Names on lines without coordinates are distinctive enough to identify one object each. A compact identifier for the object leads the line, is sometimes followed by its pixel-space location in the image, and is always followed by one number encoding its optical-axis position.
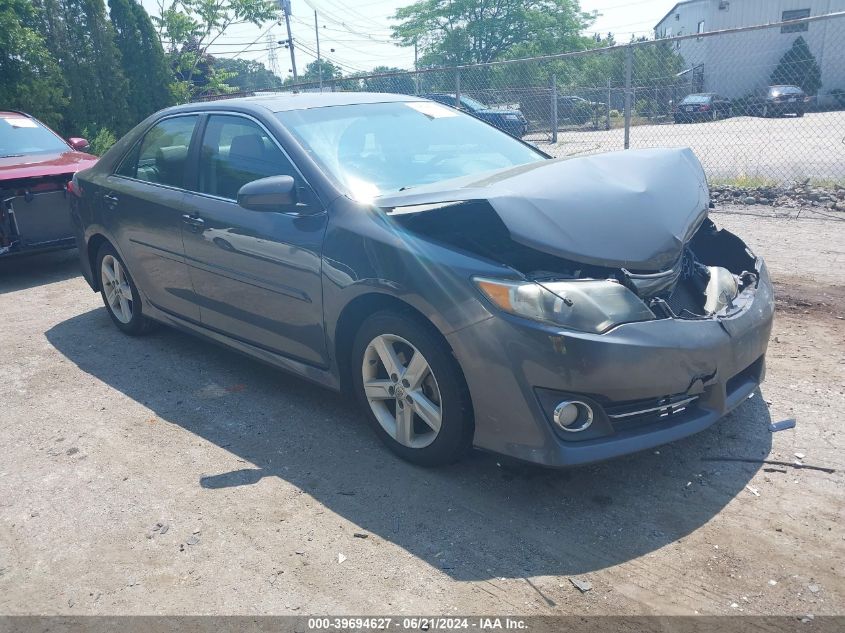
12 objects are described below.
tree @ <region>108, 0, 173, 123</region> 17.47
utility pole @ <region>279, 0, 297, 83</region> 37.39
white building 15.16
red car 7.41
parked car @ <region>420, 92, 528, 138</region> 14.24
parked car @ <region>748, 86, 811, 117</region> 12.49
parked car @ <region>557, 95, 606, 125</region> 14.76
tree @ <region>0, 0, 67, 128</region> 13.30
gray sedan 3.04
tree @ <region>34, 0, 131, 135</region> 16.09
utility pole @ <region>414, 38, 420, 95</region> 13.32
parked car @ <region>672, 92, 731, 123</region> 12.31
